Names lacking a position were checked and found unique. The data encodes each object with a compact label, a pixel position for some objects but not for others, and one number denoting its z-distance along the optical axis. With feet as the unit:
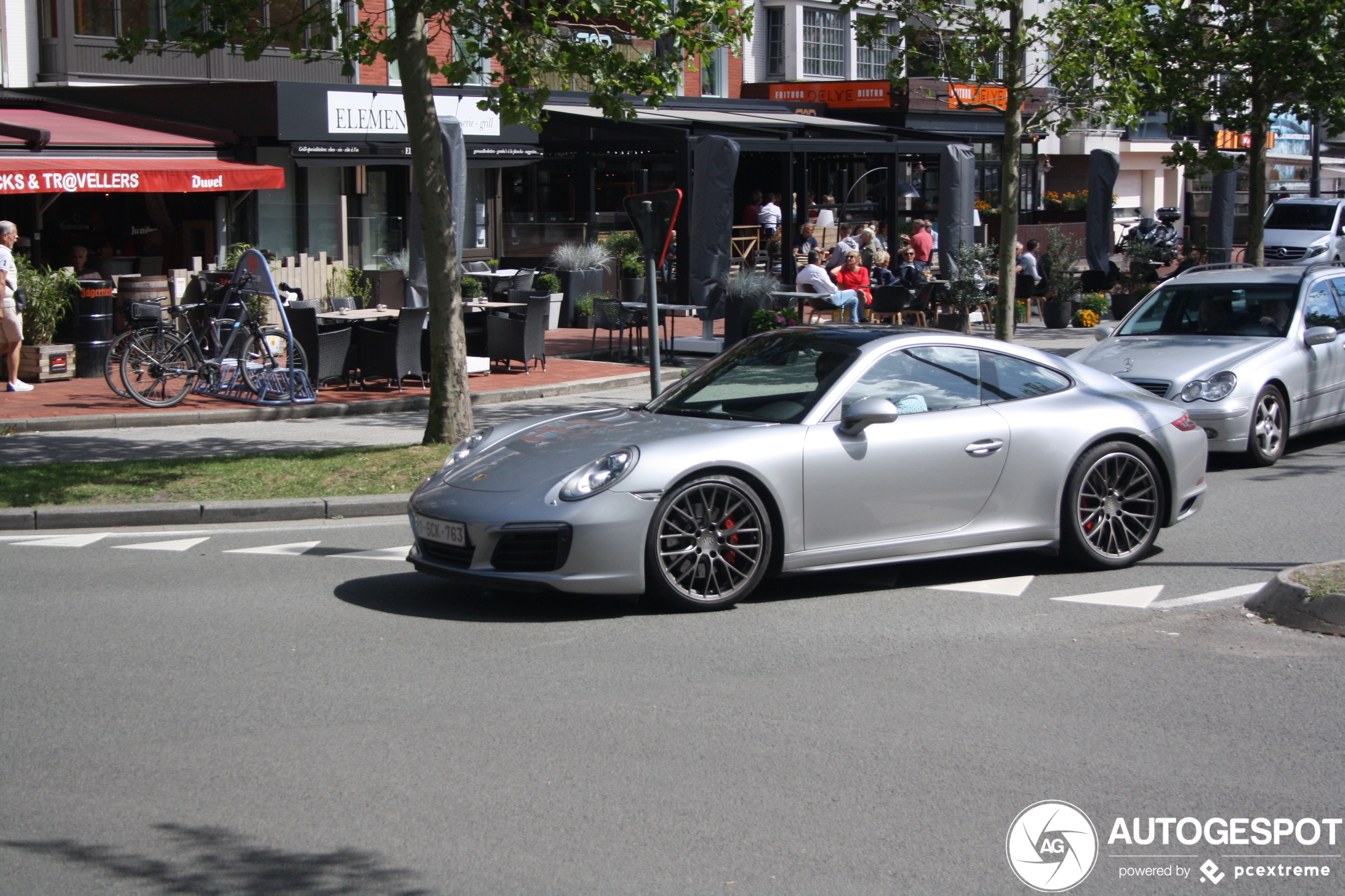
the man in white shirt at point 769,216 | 90.99
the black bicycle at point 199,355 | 46.52
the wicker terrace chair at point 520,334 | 56.08
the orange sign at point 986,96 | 110.52
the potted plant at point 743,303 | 59.88
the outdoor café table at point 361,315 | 53.57
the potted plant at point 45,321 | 51.16
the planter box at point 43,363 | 51.06
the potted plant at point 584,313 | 74.69
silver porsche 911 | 21.88
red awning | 54.60
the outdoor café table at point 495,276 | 69.77
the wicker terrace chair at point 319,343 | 49.62
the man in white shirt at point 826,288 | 62.54
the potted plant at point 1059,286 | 75.61
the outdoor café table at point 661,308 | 59.11
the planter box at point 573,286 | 75.92
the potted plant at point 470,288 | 67.26
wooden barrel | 57.57
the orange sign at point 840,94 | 115.14
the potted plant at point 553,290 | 74.90
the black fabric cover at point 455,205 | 58.90
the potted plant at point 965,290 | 69.00
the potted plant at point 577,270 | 76.07
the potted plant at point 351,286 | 65.10
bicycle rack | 47.26
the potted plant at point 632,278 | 76.95
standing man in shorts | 46.75
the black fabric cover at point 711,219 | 63.31
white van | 106.22
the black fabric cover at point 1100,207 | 80.84
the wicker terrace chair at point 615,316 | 60.80
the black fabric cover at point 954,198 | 75.31
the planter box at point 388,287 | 67.00
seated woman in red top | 66.03
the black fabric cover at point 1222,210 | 94.32
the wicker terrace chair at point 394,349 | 51.34
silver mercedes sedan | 36.58
